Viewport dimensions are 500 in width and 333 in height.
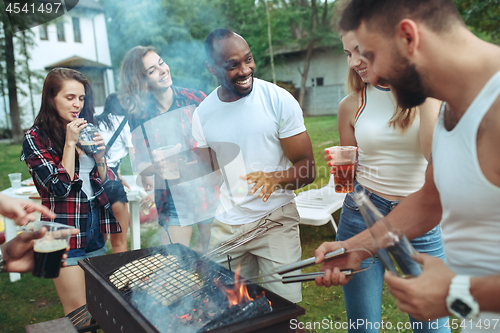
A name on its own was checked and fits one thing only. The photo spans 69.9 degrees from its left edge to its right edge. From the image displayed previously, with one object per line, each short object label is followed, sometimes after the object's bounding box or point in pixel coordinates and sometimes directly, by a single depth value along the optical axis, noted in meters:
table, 4.24
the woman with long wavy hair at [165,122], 3.27
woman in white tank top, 2.06
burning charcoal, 1.54
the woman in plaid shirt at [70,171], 2.82
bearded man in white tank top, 1.05
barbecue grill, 1.54
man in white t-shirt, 2.45
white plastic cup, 4.64
